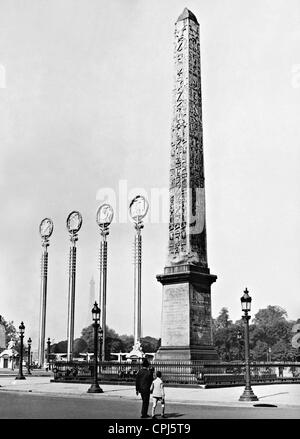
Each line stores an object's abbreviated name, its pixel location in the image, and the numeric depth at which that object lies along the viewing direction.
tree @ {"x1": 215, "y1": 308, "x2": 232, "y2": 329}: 118.69
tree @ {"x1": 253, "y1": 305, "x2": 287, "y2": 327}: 108.38
